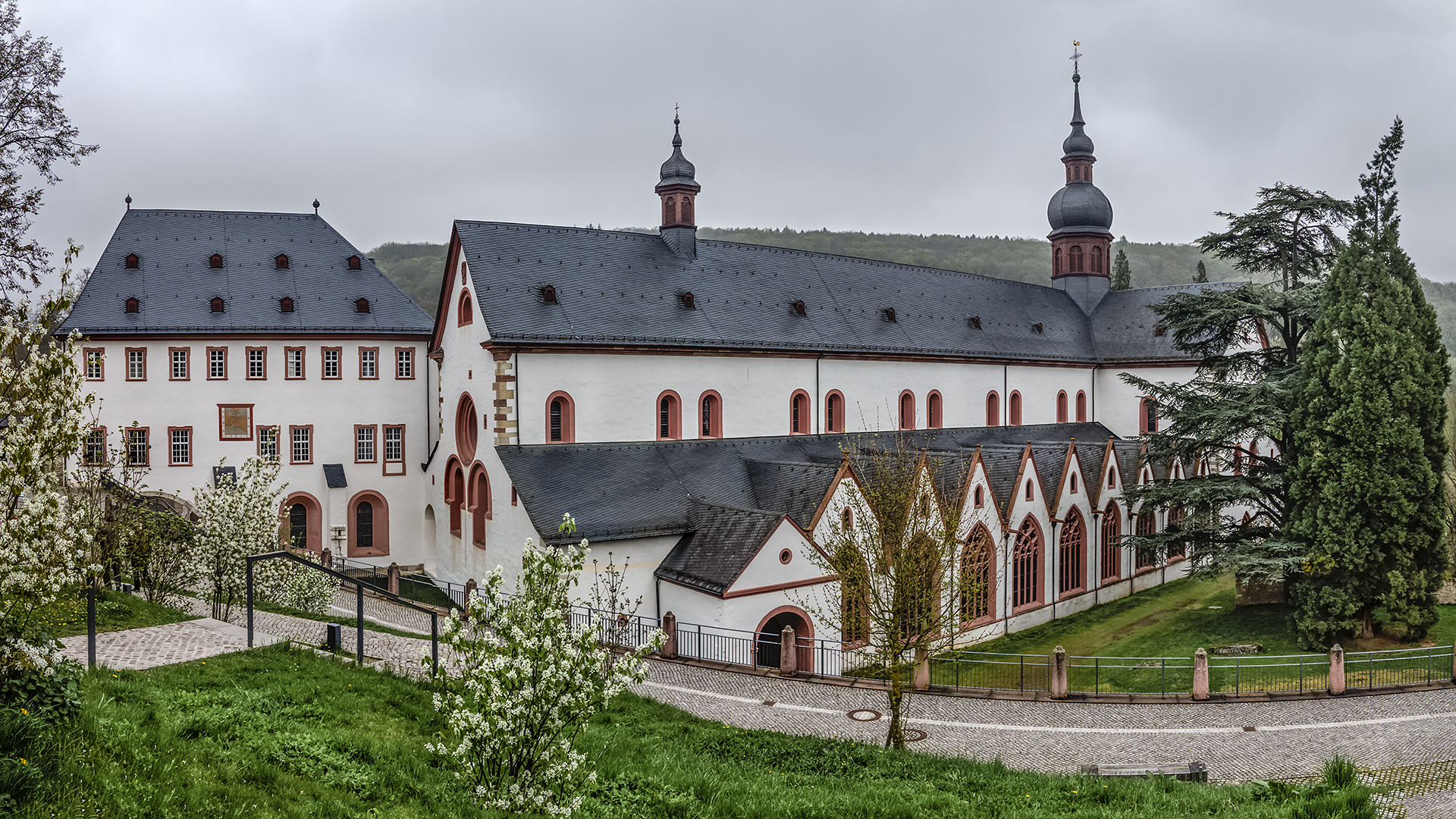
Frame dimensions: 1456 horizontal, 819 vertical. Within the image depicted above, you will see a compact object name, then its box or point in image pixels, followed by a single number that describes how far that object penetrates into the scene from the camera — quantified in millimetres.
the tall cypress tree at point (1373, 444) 23828
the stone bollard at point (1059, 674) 19250
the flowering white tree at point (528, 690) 7836
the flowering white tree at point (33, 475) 8375
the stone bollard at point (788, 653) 20438
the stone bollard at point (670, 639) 22016
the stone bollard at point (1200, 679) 19422
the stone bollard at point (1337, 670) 19516
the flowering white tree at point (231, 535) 19047
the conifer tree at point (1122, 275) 68688
